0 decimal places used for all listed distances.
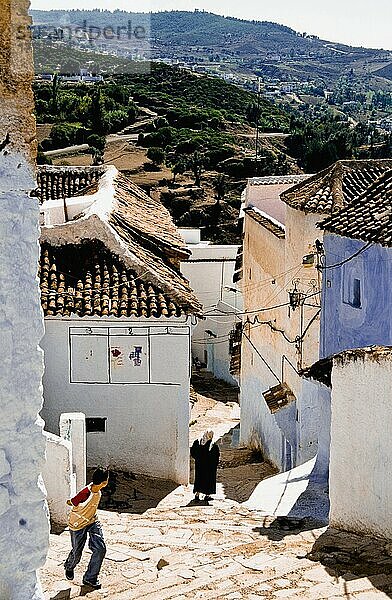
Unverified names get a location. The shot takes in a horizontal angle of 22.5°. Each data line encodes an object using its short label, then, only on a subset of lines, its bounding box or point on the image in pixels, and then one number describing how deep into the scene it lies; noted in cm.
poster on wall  1495
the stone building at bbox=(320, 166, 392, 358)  1383
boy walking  867
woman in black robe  1375
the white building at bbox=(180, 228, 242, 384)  3008
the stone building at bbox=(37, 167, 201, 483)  1489
